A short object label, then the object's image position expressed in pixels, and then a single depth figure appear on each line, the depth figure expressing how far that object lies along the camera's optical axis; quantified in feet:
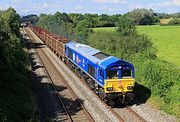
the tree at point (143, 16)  481.05
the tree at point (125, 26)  149.38
